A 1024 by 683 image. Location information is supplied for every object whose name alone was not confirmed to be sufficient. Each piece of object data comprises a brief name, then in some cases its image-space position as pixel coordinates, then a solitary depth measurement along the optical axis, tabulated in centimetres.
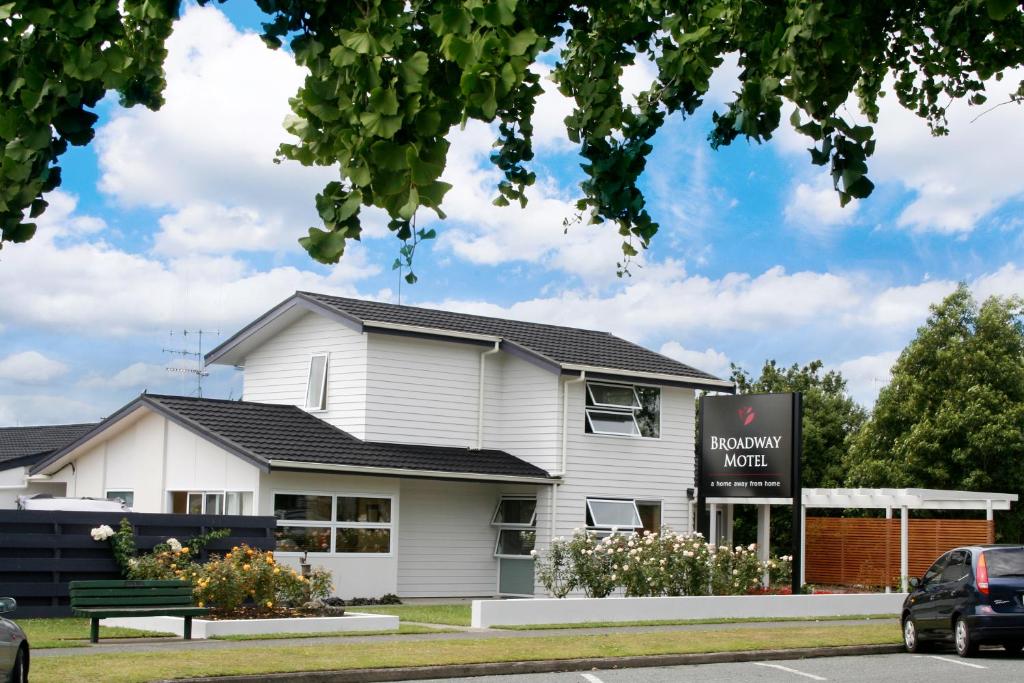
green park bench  1755
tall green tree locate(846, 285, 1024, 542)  4197
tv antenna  4359
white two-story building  2767
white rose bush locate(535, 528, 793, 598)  2566
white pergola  3209
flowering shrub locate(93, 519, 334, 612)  2030
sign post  2886
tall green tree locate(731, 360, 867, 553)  3936
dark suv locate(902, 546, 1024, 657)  1778
